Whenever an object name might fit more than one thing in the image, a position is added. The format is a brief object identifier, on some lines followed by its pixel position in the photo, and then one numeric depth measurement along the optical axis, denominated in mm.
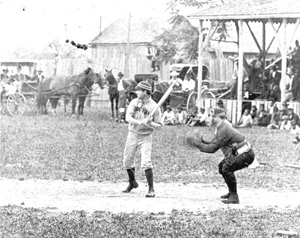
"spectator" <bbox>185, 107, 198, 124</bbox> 26231
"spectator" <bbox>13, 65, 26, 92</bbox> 30475
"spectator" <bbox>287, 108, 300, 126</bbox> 23708
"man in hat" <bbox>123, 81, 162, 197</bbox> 11094
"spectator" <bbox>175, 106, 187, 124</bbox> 26344
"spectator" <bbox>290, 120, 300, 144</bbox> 21769
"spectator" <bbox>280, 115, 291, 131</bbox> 24078
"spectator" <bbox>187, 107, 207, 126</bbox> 25766
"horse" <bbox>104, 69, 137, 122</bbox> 27469
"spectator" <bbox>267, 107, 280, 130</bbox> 24828
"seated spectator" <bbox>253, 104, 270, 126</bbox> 25375
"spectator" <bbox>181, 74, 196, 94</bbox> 27891
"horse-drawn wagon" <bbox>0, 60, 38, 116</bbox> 28969
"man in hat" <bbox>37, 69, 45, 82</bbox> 30950
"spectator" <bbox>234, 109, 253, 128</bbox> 25109
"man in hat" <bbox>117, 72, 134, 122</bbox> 27500
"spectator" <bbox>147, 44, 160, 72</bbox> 36244
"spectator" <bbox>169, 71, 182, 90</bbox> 27659
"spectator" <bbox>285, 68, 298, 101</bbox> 25719
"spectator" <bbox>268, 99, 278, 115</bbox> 25147
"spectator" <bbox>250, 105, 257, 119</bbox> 25938
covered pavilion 24266
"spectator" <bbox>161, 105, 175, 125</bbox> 25994
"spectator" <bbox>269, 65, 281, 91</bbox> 27062
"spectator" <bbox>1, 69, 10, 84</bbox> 29633
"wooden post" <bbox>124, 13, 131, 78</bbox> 36625
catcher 10438
